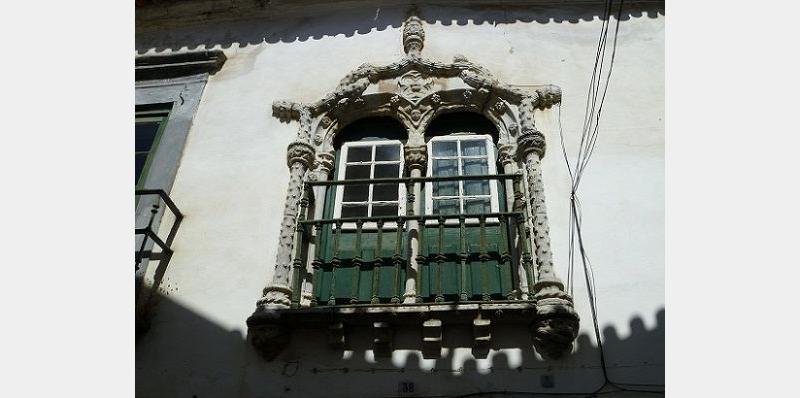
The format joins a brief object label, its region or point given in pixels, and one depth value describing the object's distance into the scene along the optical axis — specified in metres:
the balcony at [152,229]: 4.85
